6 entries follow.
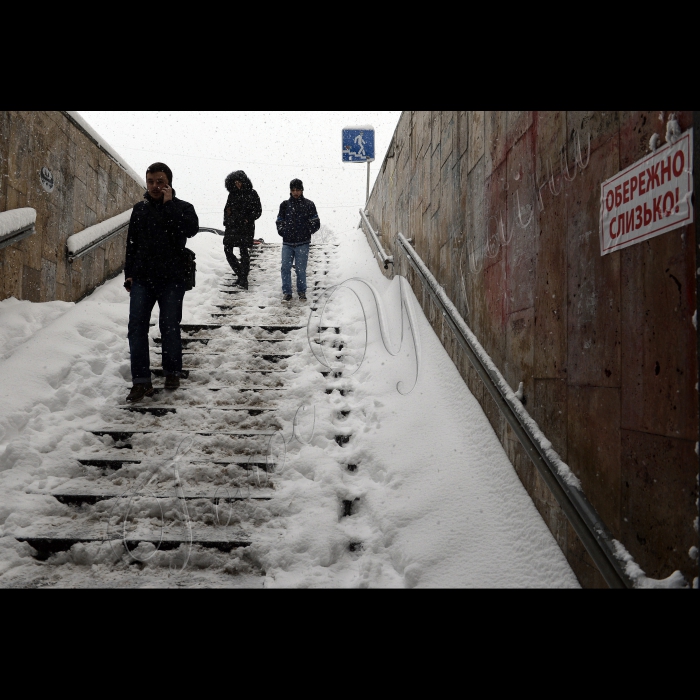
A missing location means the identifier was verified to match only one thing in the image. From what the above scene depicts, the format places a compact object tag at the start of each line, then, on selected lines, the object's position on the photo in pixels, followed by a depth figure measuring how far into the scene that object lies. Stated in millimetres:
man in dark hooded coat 6457
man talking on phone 3588
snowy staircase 2391
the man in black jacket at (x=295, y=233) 6086
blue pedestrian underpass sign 10523
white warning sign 1434
